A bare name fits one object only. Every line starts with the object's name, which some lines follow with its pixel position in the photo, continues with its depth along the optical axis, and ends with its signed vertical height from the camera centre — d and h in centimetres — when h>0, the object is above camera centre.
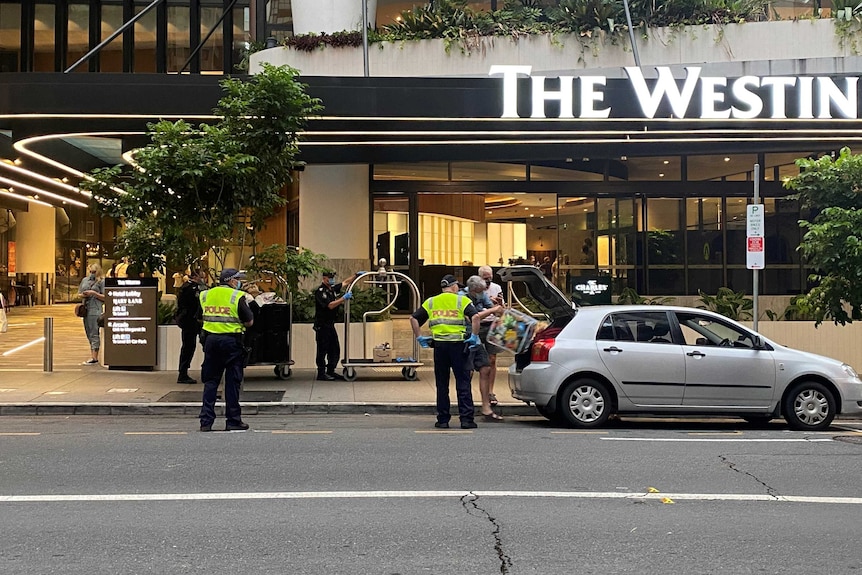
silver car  1071 -88
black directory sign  1593 -40
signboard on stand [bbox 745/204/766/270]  1318 +89
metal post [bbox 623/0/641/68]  1841 +537
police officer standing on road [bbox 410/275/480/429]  1060 -48
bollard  1543 -82
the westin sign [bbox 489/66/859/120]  1570 +351
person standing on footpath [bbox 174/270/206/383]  1474 -29
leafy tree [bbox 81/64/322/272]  1269 +178
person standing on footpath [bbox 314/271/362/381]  1488 -44
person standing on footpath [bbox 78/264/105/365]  1691 -9
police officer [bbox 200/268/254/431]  1026 -52
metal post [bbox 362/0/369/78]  1902 +564
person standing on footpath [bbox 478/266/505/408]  1155 -28
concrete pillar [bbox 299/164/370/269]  2023 +195
